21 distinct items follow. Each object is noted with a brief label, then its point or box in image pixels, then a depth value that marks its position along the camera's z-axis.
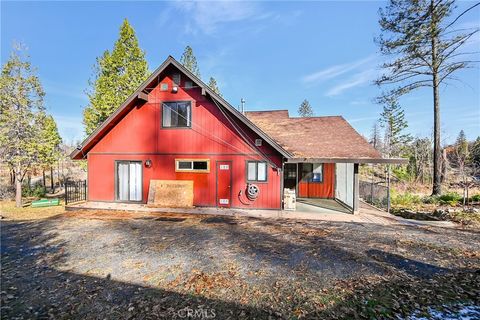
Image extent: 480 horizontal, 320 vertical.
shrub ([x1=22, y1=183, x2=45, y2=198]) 15.42
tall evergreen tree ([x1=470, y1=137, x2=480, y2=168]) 19.71
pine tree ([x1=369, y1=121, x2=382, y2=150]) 54.78
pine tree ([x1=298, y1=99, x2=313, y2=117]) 56.72
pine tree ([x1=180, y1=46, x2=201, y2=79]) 30.11
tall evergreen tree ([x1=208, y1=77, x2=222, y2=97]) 36.46
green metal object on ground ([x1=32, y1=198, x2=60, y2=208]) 11.30
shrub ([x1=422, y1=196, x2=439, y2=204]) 12.03
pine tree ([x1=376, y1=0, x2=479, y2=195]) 13.02
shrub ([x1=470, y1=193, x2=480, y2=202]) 10.99
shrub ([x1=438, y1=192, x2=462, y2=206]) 11.20
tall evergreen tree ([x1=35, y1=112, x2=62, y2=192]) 12.35
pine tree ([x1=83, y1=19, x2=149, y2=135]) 19.36
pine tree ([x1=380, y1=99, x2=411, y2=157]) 33.22
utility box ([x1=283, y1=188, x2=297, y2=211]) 10.18
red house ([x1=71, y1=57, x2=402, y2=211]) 10.07
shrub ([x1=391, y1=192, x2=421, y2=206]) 12.41
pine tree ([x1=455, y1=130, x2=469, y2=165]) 13.40
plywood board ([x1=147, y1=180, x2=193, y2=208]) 10.62
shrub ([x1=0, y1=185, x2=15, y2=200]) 13.80
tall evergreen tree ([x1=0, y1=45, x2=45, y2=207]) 11.38
